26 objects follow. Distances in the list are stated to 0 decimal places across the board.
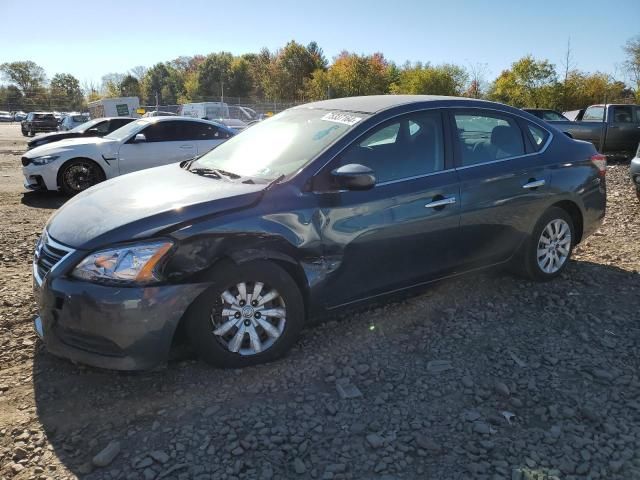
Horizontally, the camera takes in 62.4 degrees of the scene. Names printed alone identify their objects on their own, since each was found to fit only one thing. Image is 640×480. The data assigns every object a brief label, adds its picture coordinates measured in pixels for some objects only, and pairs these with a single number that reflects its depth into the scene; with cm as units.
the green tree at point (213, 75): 7344
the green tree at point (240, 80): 7281
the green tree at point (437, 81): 3606
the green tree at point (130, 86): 8656
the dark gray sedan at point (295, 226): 295
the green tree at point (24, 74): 8894
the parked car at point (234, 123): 2203
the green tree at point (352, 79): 4297
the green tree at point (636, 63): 3296
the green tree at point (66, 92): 6391
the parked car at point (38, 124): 3447
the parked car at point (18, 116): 5967
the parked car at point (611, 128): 1525
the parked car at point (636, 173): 755
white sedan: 921
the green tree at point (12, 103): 6303
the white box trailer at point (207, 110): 2691
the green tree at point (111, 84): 9119
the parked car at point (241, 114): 2900
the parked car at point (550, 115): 1593
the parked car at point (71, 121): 2996
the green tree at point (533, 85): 3070
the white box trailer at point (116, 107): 3356
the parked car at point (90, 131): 1262
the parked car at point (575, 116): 1658
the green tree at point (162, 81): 8869
